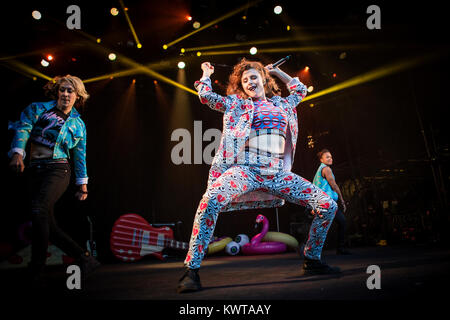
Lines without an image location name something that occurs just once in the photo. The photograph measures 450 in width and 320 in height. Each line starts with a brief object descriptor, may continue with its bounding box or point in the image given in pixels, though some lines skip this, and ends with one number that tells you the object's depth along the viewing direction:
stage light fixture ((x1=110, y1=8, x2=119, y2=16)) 5.29
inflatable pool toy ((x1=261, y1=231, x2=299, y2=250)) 6.51
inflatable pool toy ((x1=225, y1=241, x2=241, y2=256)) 6.33
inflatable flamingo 6.29
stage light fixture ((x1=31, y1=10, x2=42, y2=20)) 4.98
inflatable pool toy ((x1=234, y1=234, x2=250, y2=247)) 6.52
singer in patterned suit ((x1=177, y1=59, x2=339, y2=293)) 2.35
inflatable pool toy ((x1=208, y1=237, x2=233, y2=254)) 6.13
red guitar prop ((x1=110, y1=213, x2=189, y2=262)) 5.48
